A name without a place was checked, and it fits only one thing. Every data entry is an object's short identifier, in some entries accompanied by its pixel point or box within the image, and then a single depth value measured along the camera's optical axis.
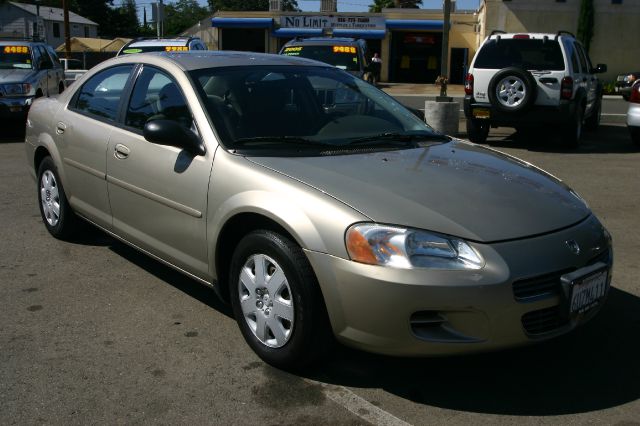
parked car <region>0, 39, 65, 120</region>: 12.64
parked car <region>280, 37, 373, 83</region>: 14.14
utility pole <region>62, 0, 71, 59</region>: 37.38
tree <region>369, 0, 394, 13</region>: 65.75
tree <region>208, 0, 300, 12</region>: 110.38
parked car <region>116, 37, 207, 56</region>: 14.91
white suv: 10.99
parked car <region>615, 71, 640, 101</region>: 26.15
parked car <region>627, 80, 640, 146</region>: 10.86
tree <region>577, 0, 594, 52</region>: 33.72
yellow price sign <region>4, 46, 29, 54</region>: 13.84
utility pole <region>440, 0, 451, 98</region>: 13.71
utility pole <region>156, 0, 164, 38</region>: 19.89
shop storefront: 40.00
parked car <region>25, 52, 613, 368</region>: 3.15
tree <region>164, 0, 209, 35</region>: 112.90
